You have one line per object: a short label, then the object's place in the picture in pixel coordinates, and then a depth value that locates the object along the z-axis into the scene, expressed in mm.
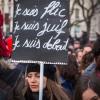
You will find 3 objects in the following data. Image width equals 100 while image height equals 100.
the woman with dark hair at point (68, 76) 5773
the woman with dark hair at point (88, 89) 3266
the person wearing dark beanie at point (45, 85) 4586
